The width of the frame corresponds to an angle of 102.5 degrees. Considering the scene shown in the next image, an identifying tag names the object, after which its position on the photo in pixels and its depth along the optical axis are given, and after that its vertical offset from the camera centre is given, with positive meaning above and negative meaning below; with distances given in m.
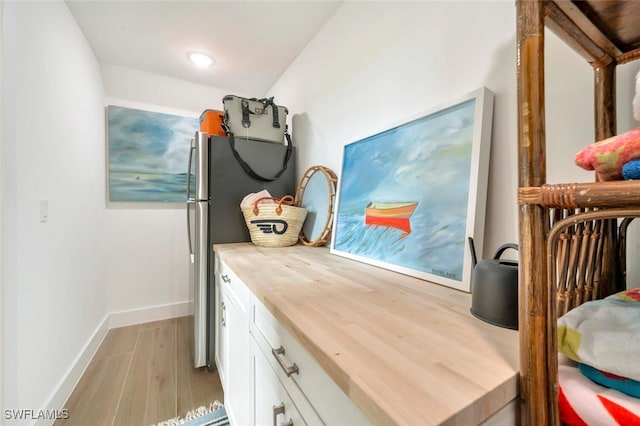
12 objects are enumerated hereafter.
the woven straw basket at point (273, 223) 1.62 -0.06
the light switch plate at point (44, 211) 1.33 +0.03
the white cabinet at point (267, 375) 0.47 -0.41
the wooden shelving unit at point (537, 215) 0.37 +0.00
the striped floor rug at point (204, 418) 1.34 -1.09
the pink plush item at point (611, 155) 0.35 +0.08
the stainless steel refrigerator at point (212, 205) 1.70 +0.07
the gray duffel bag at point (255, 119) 1.88 +0.73
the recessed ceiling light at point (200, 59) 2.15 +1.34
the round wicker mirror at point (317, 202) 1.58 +0.08
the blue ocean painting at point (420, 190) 0.83 +0.09
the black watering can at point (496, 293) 0.54 -0.18
